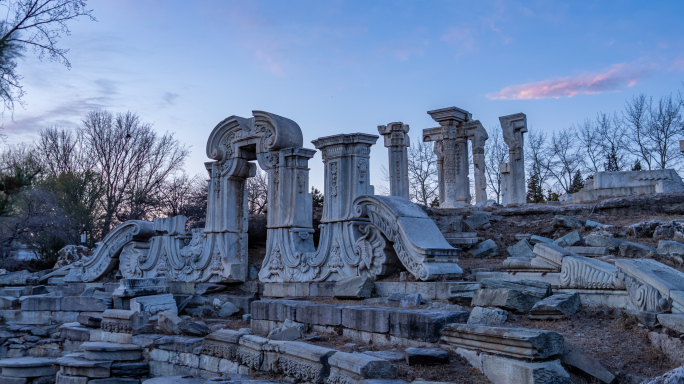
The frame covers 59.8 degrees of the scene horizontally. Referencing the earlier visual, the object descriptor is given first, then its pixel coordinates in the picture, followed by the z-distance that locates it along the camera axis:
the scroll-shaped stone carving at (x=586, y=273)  6.19
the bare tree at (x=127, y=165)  31.56
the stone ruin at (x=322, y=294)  5.18
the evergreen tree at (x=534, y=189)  35.16
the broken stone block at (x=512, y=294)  5.98
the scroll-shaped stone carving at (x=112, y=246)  13.23
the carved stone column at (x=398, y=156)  22.23
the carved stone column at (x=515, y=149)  23.94
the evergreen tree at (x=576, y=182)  34.40
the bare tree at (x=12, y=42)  7.08
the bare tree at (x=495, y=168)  38.09
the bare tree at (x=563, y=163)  35.41
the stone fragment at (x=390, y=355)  5.36
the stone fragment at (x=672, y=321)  4.78
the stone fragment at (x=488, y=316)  5.68
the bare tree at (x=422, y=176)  36.19
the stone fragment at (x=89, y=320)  10.48
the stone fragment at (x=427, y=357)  5.11
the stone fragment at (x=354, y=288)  8.11
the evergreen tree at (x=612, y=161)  32.62
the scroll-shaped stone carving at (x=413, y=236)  7.88
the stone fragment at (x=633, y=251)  8.45
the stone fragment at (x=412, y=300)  6.99
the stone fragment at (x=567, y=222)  12.23
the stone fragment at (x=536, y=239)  10.78
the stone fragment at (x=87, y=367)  8.41
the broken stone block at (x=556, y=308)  5.71
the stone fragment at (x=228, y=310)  10.43
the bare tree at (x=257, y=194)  29.67
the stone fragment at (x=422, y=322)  5.70
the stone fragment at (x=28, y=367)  9.20
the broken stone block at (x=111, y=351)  8.64
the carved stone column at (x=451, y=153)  22.22
